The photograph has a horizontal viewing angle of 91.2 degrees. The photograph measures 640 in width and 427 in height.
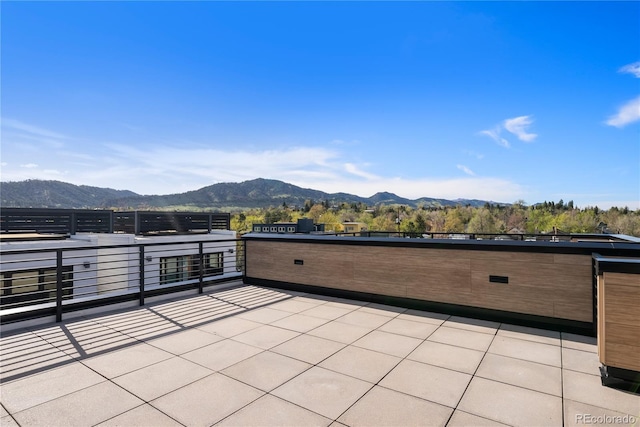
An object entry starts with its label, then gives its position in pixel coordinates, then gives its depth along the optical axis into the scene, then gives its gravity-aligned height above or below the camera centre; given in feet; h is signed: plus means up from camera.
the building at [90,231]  40.24 -3.00
